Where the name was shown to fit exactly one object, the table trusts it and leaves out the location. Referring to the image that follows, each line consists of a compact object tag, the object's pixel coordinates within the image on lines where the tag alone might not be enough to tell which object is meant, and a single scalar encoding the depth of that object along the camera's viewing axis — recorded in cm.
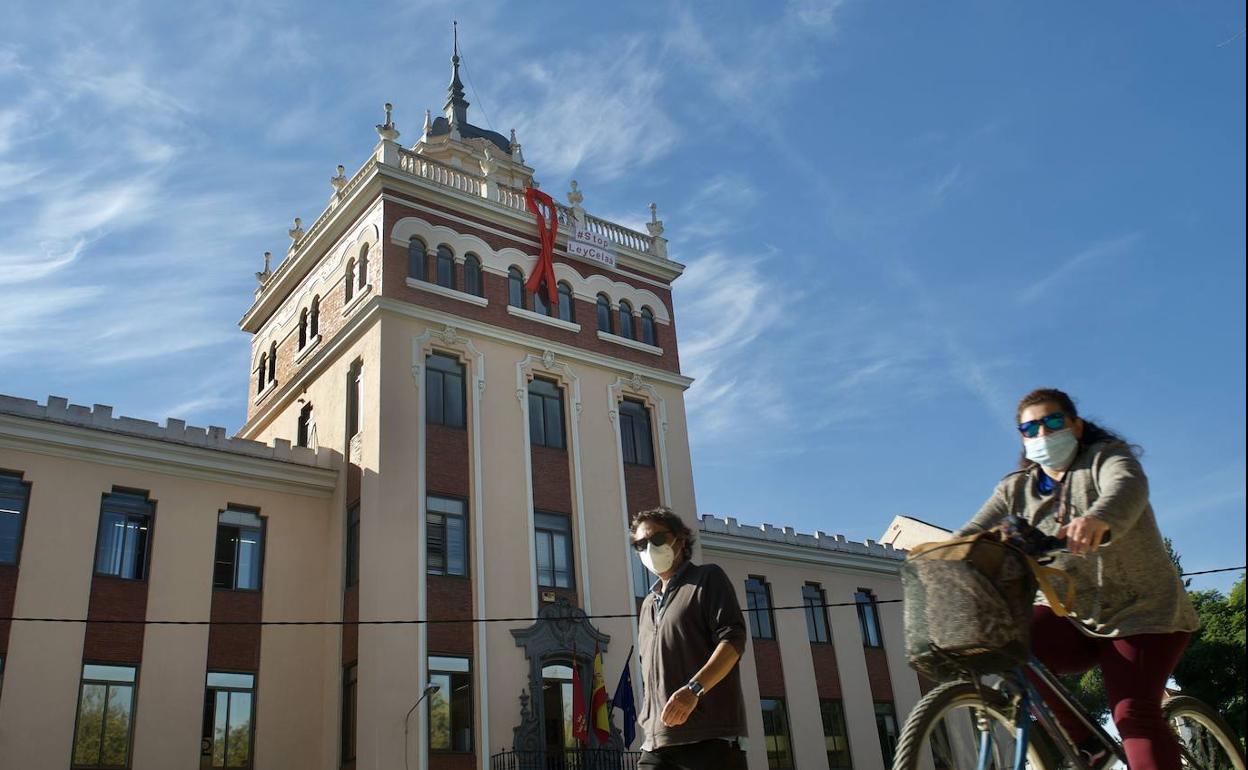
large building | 1981
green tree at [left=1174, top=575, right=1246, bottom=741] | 2861
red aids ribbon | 2678
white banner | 2798
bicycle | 393
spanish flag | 2184
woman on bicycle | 409
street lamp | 2044
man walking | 522
